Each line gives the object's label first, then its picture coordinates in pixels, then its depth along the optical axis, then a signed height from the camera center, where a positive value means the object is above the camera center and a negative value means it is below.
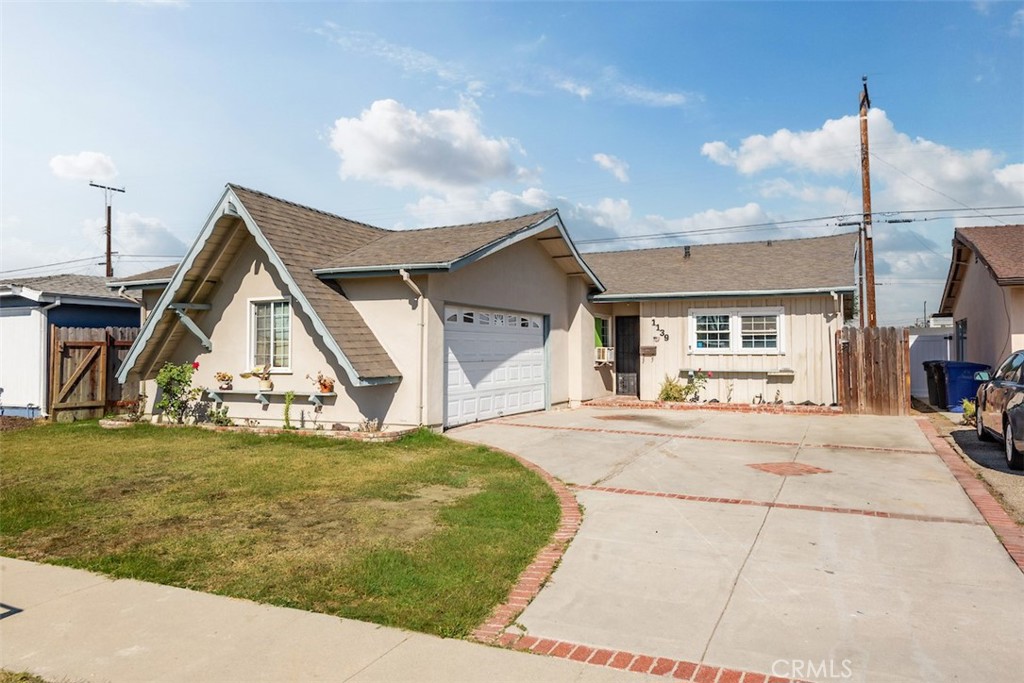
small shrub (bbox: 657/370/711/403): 18.30 -0.83
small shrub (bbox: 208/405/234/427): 13.44 -1.14
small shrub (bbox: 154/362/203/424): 13.66 -0.59
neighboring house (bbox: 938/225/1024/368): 14.52 +1.67
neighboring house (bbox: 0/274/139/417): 15.02 +0.83
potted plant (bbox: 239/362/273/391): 13.09 -0.28
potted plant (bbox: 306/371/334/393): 12.41 -0.41
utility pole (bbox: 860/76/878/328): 20.31 +3.96
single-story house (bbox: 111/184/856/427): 12.44 +1.02
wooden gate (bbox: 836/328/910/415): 15.69 -0.28
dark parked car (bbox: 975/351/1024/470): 8.70 -0.72
